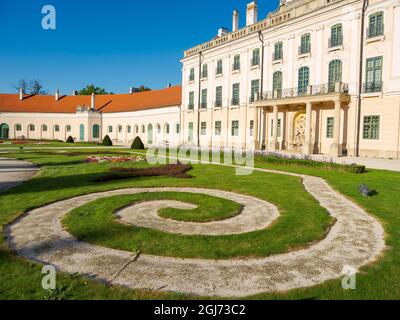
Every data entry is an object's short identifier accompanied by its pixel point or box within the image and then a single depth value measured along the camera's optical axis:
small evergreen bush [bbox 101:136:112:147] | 42.44
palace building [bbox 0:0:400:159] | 23.45
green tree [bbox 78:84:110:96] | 78.50
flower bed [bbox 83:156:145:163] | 20.96
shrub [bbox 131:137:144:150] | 34.16
